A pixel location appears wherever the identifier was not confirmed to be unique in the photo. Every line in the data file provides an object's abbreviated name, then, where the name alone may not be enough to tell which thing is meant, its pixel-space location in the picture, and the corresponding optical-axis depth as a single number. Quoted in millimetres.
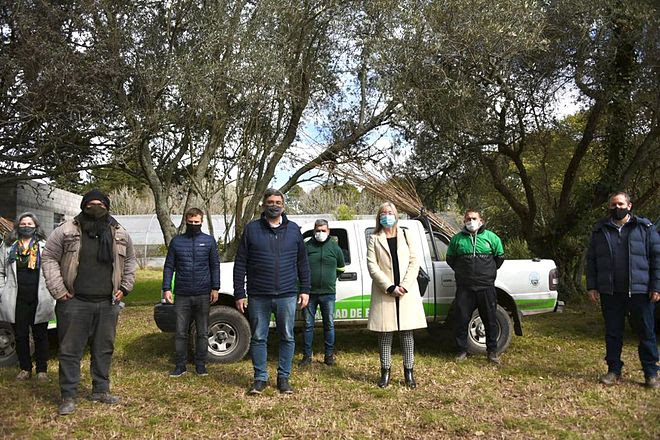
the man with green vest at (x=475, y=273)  6715
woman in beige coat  5676
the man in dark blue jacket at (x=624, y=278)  5570
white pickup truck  6949
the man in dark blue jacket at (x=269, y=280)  5500
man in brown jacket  5141
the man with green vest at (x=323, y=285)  6668
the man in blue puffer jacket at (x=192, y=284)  6336
